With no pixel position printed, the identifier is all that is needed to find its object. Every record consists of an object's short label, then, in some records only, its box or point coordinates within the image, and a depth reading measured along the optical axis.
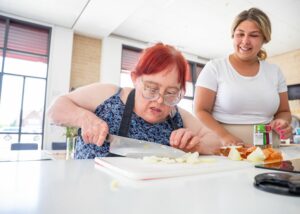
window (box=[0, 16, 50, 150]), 4.04
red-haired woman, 0.86
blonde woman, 1.14
